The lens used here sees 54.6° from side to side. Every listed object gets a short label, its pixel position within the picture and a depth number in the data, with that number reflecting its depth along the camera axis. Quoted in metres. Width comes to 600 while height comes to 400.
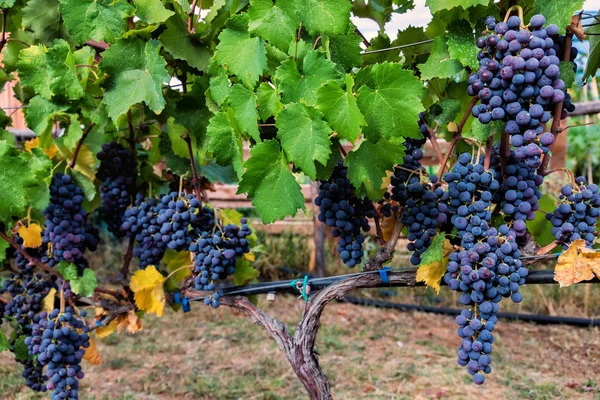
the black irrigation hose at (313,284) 1.46
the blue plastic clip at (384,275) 1.62
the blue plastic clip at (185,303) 2.07
